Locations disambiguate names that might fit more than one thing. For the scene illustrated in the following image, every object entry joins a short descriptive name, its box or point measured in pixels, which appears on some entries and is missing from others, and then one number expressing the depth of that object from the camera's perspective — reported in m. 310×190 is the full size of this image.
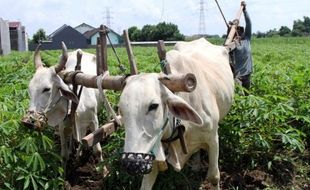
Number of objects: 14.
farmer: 6.33
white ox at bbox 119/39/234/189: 3.03
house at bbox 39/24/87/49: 55.97
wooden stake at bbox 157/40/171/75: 3.47
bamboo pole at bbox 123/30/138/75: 3.49
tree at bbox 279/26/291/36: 70.74
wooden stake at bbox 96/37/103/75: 4.07
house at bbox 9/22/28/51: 50.12
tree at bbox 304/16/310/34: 76.59
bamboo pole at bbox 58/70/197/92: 3.12
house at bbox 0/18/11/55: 39.81
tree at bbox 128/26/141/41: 57.30
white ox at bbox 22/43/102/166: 4.34
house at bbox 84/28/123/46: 54.64
